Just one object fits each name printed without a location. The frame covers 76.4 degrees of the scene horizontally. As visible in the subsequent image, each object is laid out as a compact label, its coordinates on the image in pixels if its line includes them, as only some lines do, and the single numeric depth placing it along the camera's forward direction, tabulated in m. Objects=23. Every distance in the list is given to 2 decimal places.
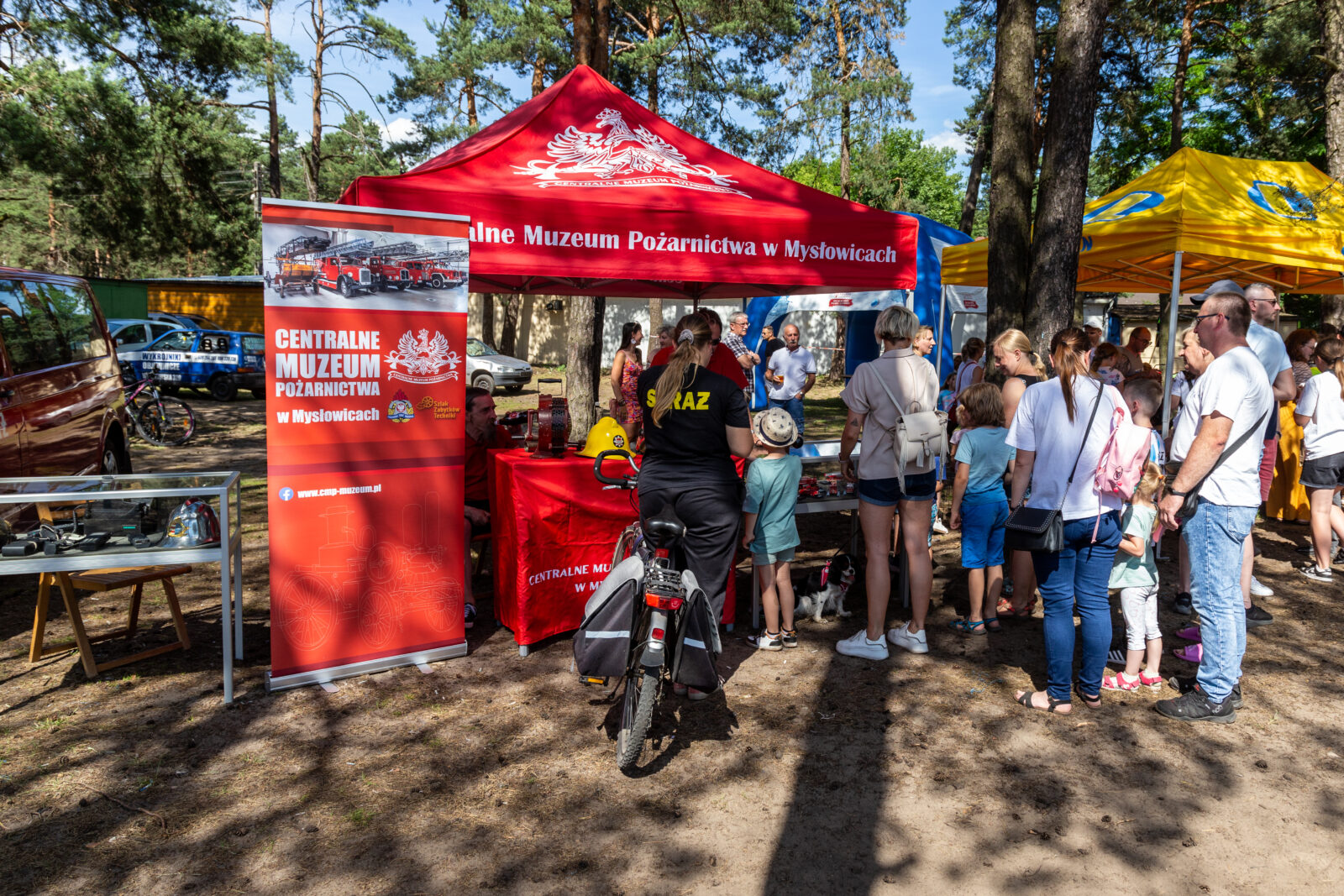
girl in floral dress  6.97
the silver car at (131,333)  18.23
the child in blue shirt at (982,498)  4.90
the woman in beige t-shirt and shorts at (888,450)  4.45
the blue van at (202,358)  17.70
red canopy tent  4.61
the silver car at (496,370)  20.58
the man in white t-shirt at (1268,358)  4.87
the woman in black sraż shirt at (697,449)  3.85
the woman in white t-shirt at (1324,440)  5.86
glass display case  3.79
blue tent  13.45
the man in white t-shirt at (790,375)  10.66
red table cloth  4.55
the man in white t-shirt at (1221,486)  3.68
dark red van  5.31
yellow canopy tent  7.11
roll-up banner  4.00
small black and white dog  5.44
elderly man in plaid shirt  8.88
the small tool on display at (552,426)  4.82
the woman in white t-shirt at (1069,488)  3.77
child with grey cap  4.62
